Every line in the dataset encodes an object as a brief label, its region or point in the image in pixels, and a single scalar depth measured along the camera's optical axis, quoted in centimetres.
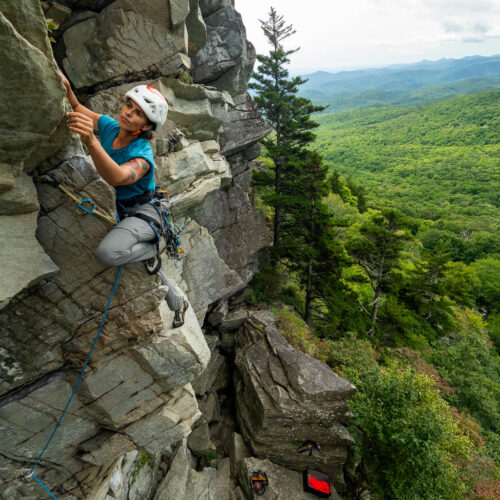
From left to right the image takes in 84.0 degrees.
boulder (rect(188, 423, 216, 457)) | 1483
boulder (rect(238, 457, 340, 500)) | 1248
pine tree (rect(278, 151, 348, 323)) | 1825
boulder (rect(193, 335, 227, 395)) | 1555
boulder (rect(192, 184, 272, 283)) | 1650
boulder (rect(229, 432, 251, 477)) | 1388
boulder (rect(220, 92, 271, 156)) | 1753
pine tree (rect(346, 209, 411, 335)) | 2009
